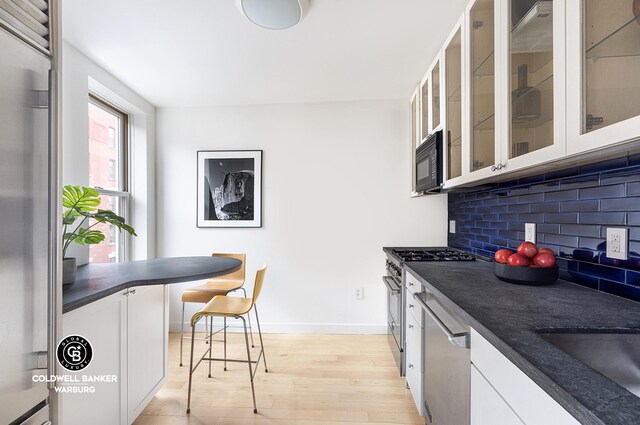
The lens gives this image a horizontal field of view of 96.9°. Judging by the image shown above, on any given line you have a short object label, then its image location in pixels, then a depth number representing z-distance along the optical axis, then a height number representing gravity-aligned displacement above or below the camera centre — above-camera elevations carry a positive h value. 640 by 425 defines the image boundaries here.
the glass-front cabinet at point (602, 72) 0.80 +0.43
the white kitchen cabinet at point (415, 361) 1.68 -0.95
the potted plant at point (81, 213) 1.54 -0.01
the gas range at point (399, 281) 2.09 -0.56
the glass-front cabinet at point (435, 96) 2.10 +0.88
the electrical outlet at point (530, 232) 1.61 -0.11
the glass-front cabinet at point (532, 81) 1.00 +0.53
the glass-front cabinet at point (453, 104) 1.76 +0.70
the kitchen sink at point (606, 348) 0.82 -0.40
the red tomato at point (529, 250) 1.37 -0.18
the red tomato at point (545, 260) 1.32 -0.22
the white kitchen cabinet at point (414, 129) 2.65 +0.80
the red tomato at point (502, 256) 1.45 -0.22
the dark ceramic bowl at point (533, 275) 1.31 -0.29
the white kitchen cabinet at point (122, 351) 1.25 -0.77
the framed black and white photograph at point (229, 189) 3.07 +0.25
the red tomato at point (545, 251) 1.34 -0.19
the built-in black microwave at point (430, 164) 2.06 +0.38
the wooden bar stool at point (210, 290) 2.48 -0.69
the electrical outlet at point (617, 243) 1.09 -0.12
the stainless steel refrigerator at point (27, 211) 0.80 +0.00
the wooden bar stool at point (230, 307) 1.82 -0.64
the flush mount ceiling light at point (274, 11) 1.55 +1.14
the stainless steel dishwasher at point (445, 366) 1.05 -0.67
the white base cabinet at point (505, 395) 0.63 -0.47
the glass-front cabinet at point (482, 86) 1.40 +0.67
